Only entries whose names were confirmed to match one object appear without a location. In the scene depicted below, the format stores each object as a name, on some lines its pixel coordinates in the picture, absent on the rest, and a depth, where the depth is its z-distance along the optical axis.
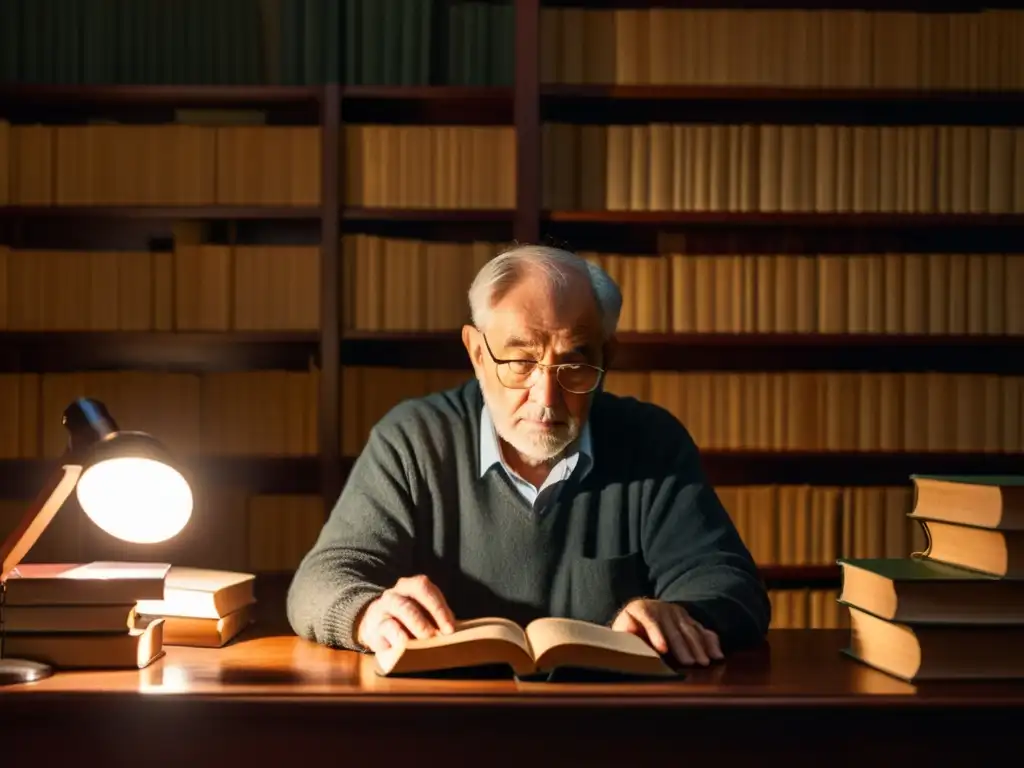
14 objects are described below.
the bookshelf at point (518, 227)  3.14
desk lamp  1.32
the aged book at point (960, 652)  1.25
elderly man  1.72
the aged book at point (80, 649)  1.30
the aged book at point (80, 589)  1.30
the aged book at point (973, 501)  1.25
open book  1.23
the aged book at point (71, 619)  1.30
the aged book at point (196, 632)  1.47
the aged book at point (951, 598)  1.25
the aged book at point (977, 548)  1.25
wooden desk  1.16
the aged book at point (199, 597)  1.47
